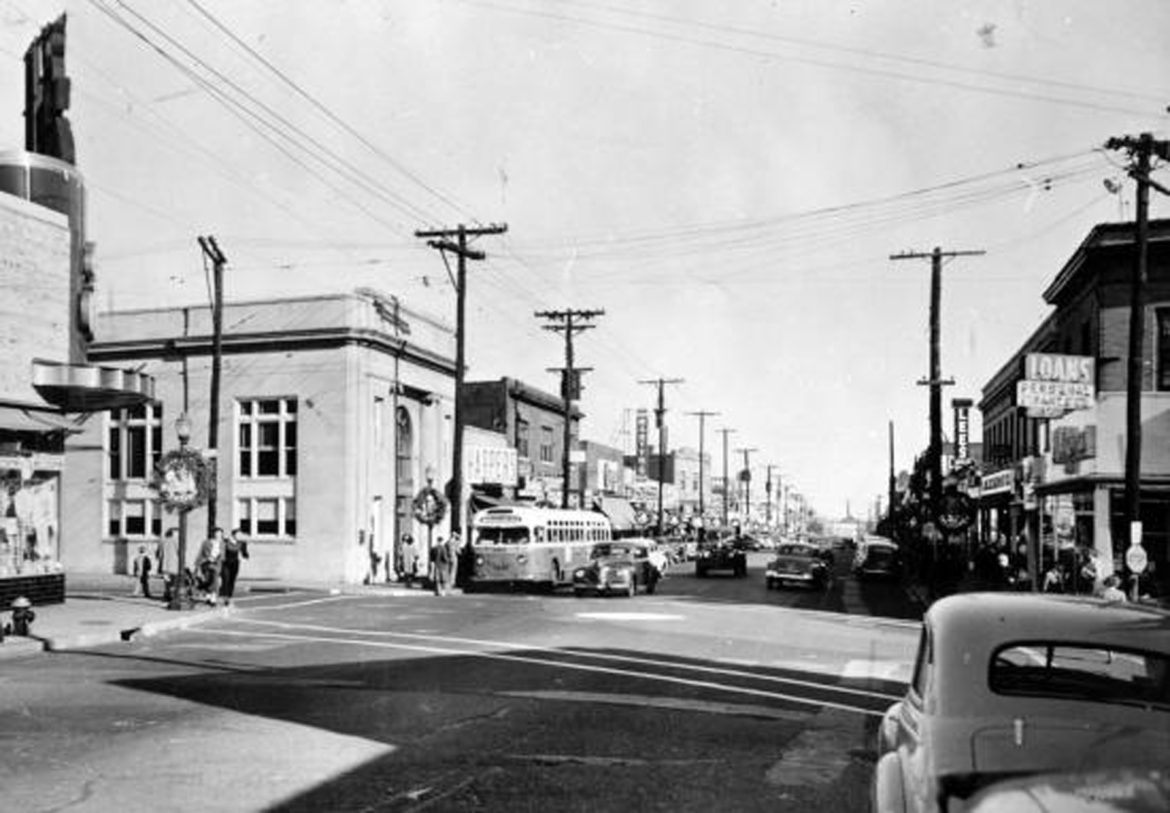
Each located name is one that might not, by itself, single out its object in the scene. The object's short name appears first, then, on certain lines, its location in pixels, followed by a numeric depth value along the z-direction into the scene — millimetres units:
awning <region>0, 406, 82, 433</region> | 23141
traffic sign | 21427
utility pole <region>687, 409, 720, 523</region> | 96375
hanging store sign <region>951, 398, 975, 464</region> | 66312
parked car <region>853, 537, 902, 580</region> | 51062
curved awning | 24094
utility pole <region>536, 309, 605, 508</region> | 53062
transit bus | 36625
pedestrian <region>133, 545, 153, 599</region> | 29797
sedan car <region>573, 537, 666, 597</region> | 33750
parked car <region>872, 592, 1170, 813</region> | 4961
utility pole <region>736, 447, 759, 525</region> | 120706
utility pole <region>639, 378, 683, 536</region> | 74875
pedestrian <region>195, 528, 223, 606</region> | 27281
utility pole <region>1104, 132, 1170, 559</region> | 22641
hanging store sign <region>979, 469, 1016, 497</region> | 47806
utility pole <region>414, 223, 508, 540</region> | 37938
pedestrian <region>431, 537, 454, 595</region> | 34531
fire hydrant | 19125
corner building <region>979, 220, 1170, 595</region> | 31906
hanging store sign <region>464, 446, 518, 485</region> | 51469
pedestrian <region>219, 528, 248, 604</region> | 29906
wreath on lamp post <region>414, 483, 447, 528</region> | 37653
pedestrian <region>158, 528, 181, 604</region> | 26969
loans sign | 29391
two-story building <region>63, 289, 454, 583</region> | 42062
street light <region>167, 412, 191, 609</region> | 25270
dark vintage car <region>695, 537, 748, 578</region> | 50094
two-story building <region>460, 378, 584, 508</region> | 64938
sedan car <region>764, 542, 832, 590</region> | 40188
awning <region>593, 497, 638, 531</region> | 71738
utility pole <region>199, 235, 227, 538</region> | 33716
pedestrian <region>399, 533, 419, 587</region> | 40750
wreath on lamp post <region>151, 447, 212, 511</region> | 25312
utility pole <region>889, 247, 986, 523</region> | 41438
